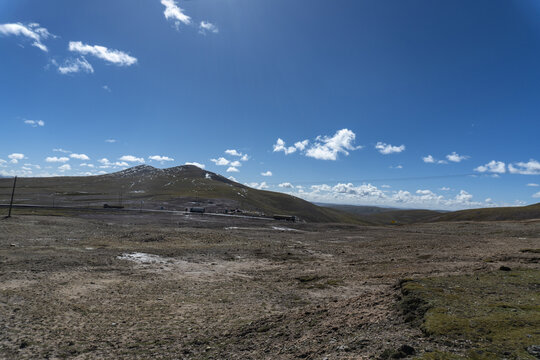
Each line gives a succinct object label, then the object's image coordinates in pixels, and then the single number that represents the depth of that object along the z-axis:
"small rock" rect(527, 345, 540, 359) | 6.85
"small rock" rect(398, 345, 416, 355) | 7.55
